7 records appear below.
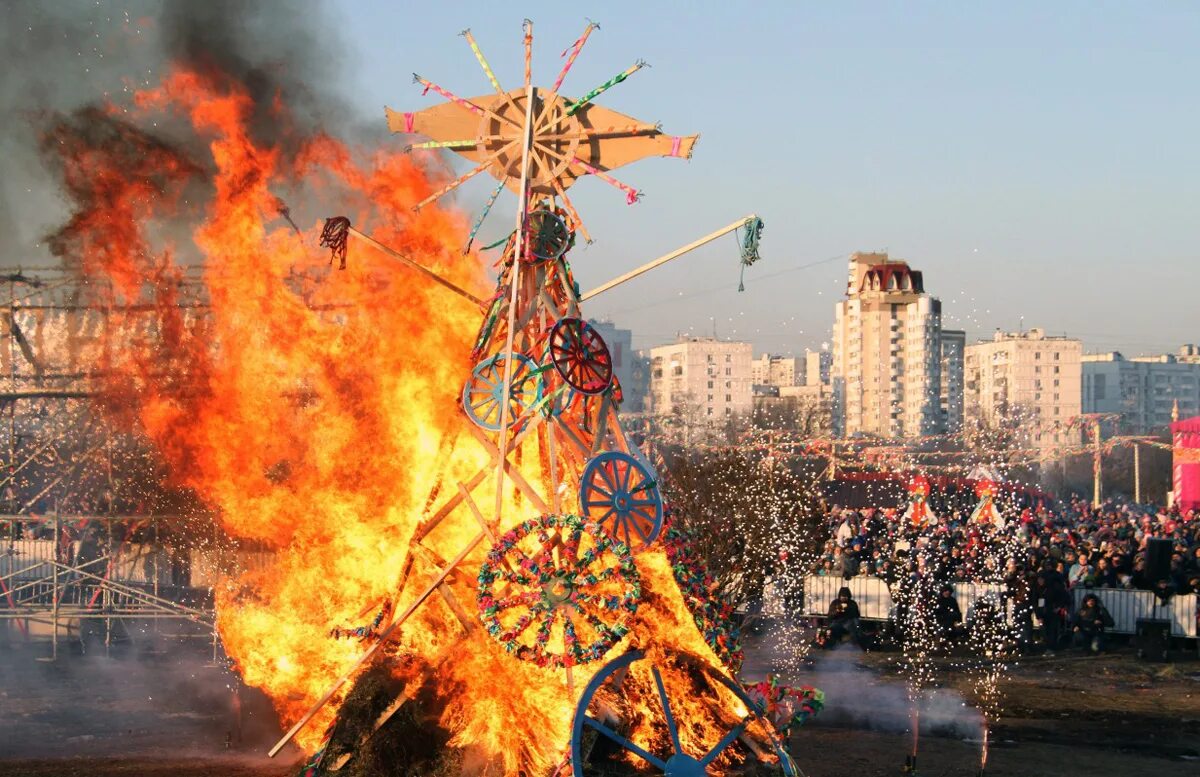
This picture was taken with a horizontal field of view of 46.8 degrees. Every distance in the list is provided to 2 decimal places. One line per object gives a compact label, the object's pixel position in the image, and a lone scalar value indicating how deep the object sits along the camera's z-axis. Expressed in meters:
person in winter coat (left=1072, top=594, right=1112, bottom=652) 29.64
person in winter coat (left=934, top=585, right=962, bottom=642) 29.77
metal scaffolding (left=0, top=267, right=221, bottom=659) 27.66
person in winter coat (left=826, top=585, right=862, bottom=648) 29.59
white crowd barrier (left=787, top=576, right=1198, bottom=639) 29.06
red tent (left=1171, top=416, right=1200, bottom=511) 59.41
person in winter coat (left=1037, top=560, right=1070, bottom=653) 29.70
